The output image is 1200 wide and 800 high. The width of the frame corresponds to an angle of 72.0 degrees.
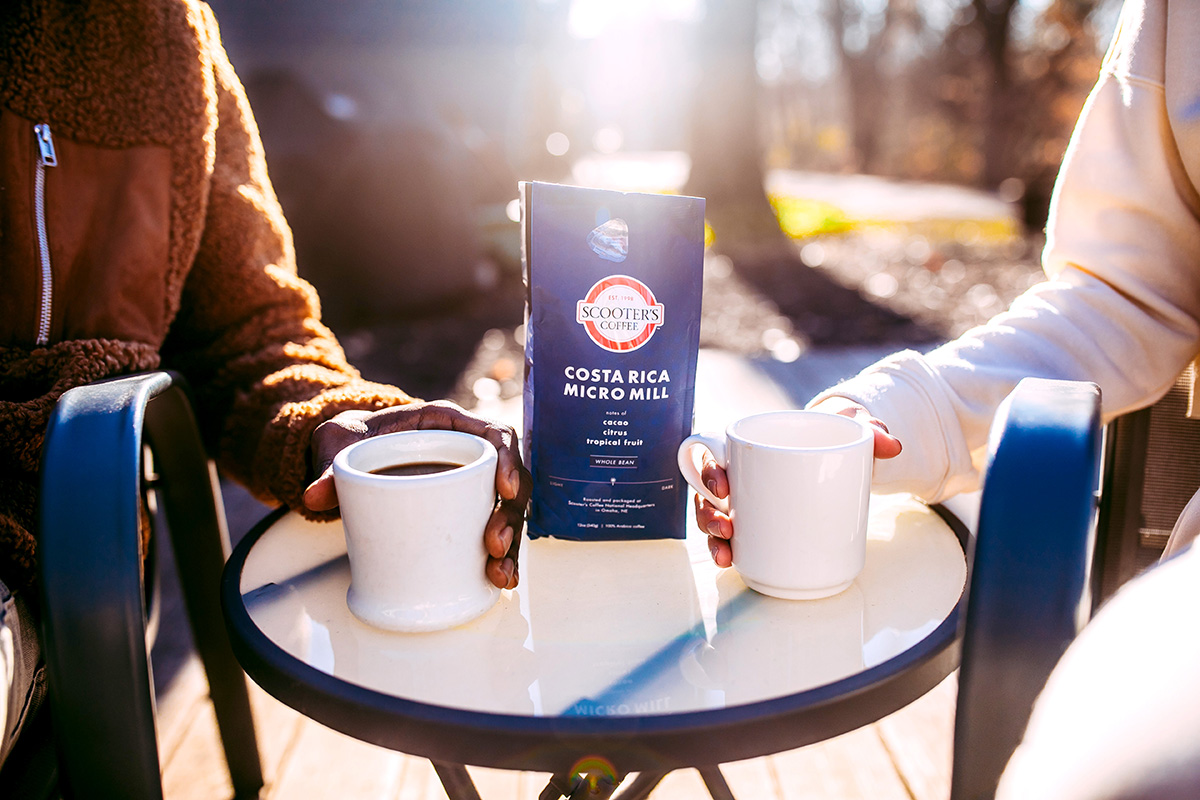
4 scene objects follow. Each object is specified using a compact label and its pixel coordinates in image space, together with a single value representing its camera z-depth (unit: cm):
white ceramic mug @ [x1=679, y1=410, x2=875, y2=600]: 69
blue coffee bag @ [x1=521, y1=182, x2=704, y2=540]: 79
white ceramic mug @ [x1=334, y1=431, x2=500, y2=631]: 65
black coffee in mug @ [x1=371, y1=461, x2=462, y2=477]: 73
